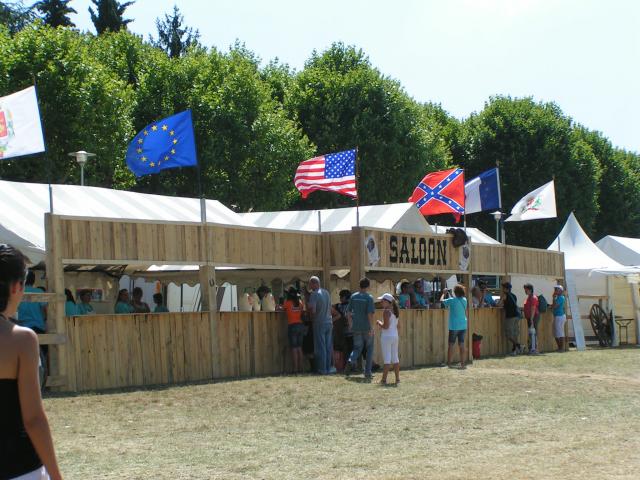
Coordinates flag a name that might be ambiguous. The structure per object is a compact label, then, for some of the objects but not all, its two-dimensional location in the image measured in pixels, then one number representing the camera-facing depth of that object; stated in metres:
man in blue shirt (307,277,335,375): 16.91
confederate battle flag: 22.94
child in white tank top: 15.27
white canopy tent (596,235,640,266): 34.38
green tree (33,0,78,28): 48.41
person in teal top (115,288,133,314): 15.89
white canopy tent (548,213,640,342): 30.52
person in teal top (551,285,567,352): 26.81
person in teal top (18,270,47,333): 13.92
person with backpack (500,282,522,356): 24.30
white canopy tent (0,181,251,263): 15.77
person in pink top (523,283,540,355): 25.16
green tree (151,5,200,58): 56.75
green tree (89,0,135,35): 53.28
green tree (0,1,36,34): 39.84
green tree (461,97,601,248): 48.38
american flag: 19.05
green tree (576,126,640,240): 56.41
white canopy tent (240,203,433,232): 23.56
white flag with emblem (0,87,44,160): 13.94
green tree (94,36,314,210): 34.78
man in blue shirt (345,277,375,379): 16.09
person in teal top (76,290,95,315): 15.75
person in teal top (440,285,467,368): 19.39
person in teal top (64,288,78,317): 14.90
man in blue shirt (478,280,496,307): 25.54
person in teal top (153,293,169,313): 16.90
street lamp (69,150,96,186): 22.94
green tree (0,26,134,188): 29.00
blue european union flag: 16.25
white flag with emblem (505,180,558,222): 26.56
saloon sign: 19.70
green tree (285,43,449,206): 40.59
